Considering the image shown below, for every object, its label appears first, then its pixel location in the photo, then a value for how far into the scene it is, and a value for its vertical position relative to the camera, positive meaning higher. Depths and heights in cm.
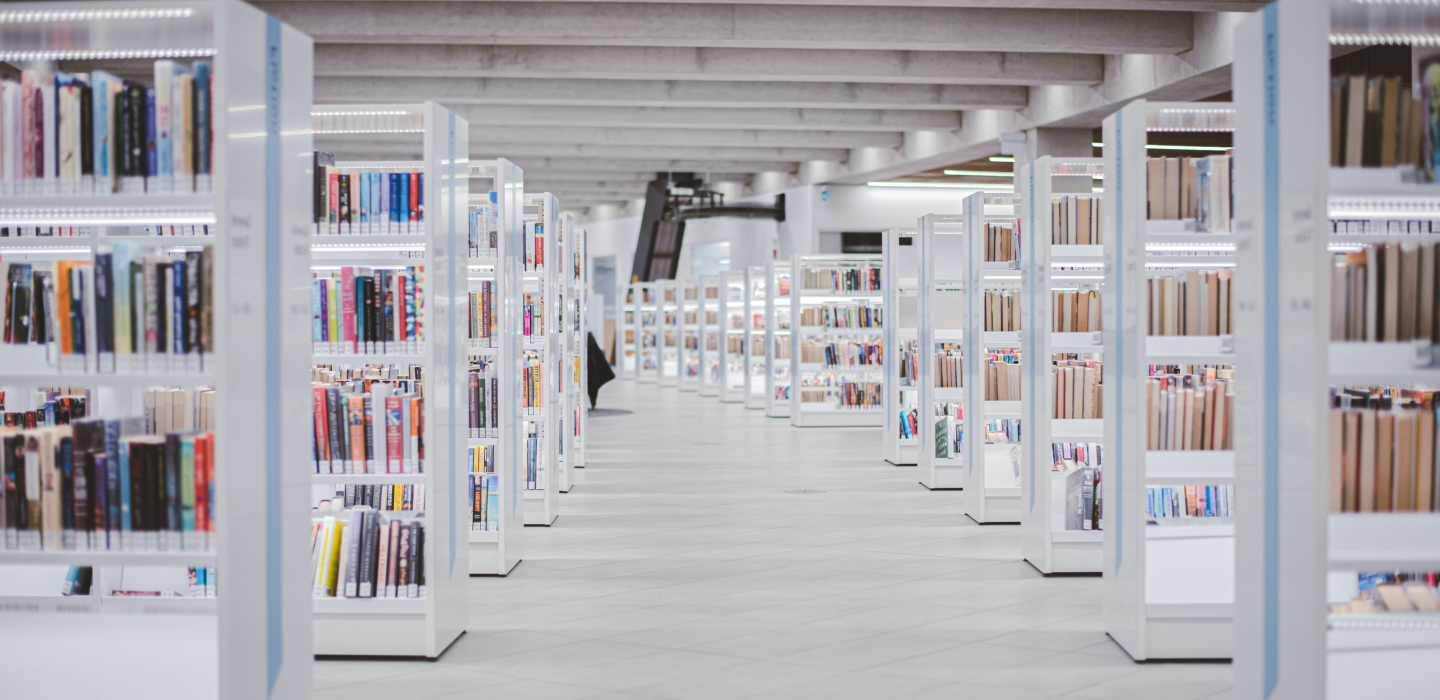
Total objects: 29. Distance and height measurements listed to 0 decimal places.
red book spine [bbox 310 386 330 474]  428 -39
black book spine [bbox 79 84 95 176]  298 +49
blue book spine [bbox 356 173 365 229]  434 +46
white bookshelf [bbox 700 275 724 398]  2009 -18
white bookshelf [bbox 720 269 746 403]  1861 -13
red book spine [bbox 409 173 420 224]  438 +48
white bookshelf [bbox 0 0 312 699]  290 -14
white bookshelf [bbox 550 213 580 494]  811 -18
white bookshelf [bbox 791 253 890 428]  1428 -57
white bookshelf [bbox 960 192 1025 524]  729 -49
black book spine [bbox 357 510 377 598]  436 -86
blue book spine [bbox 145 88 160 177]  296 +44
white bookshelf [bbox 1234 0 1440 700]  298 -11
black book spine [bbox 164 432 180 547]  299 -42
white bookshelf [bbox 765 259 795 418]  1546 -20
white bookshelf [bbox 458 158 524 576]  578 -16
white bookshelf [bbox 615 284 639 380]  2488 -19
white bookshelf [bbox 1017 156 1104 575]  571 -26
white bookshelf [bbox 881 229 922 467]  1062 -53
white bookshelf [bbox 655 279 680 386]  2262 -13
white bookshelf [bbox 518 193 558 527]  727 -51
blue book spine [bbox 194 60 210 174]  293 +50
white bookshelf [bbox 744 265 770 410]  1730 -24
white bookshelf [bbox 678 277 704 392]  2152 -12
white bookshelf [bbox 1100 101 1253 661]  434 -58
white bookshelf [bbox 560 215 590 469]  949 -16
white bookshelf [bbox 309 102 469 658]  432 -34
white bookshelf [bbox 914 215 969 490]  888 -8
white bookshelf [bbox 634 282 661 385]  2356 -16
